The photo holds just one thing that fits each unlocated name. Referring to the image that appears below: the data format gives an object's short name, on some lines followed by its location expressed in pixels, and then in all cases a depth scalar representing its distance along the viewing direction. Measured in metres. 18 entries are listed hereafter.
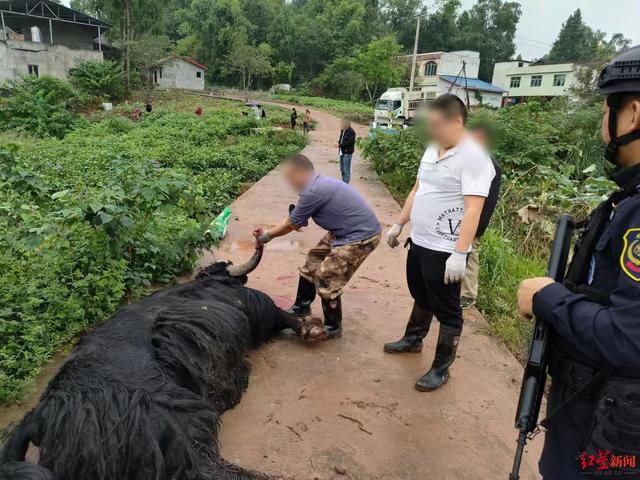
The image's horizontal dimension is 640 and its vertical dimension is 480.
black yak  1.79
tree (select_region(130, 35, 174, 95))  37.47
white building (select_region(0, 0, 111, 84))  30.12
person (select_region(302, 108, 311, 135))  20.41
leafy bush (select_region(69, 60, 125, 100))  31.66
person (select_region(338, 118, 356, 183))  9.87
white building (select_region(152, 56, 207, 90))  43.75
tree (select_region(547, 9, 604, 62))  71.06
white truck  24.48
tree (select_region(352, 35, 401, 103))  44.34
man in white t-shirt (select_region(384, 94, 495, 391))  2.63
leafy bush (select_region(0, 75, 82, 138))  20.78
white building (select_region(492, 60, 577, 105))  44.69
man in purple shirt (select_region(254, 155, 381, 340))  3.41
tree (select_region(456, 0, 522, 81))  66.19
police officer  1.24
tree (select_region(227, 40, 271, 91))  47.06
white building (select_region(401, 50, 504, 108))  44.40
